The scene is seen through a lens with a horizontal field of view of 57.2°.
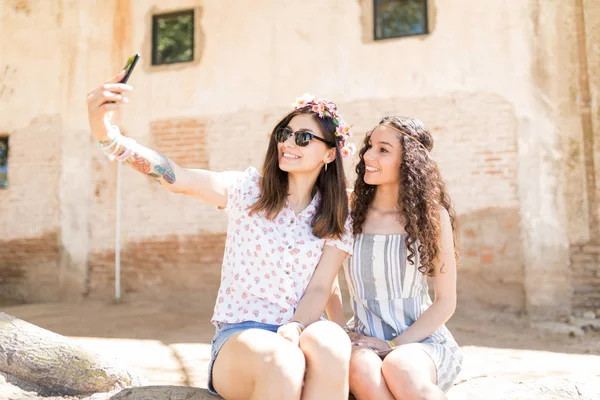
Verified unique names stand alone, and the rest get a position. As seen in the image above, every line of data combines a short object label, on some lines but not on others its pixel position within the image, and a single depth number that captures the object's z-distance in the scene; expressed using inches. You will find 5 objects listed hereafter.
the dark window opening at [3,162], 344.8
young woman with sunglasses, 82.8
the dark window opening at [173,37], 328.5
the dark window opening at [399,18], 290.5
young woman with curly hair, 95.9
